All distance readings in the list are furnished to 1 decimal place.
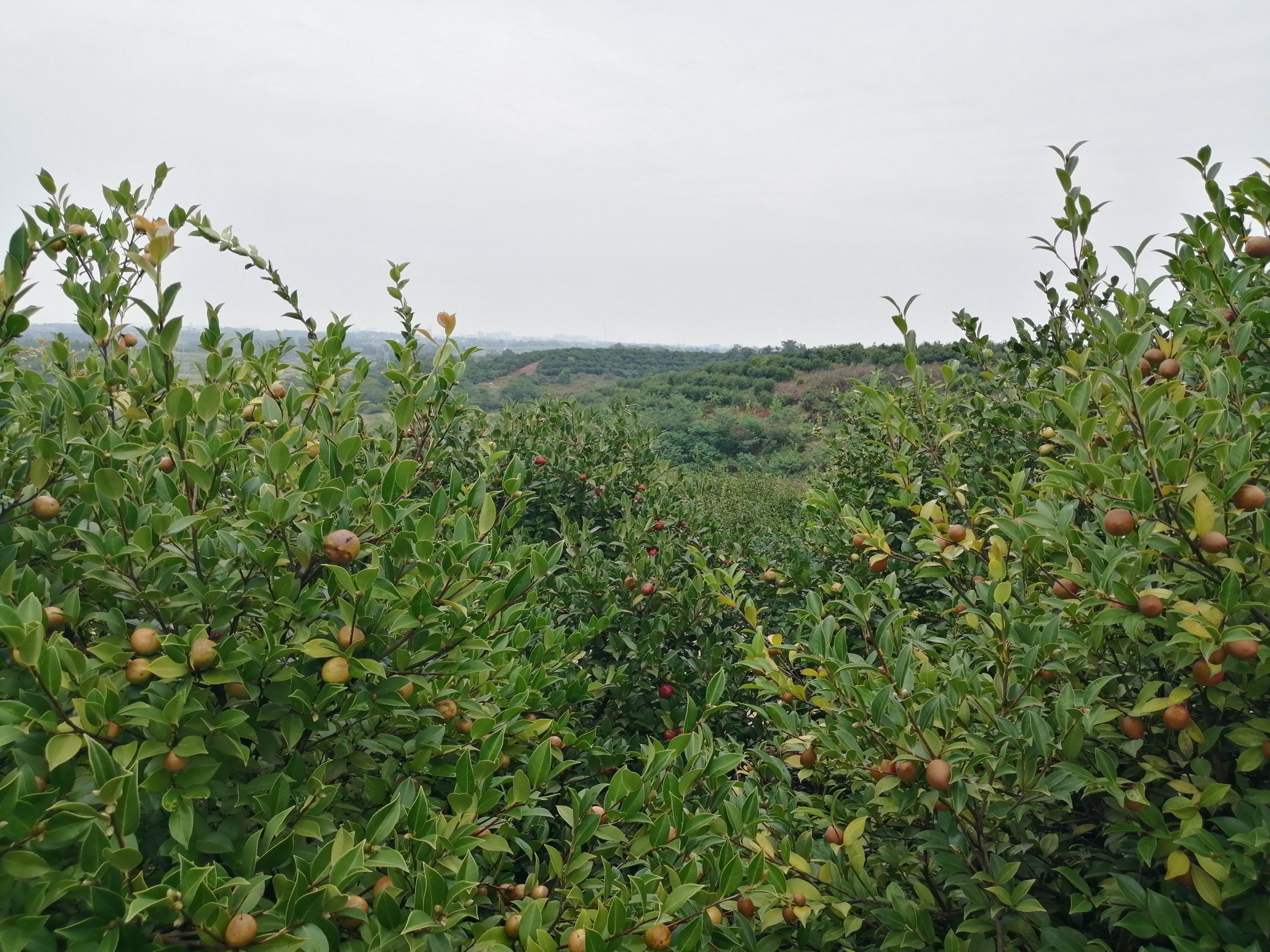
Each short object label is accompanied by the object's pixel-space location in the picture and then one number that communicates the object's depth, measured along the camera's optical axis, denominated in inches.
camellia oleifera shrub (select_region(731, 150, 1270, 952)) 56.6
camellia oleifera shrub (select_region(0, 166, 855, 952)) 47.1
